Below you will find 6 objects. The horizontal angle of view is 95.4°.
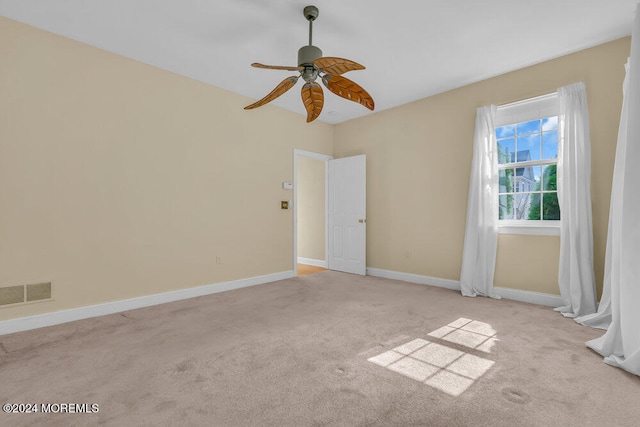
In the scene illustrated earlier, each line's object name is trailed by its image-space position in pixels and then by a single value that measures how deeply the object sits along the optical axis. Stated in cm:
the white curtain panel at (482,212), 376
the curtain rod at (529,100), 344
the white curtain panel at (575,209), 306
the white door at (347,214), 524
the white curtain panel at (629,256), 198
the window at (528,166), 351
